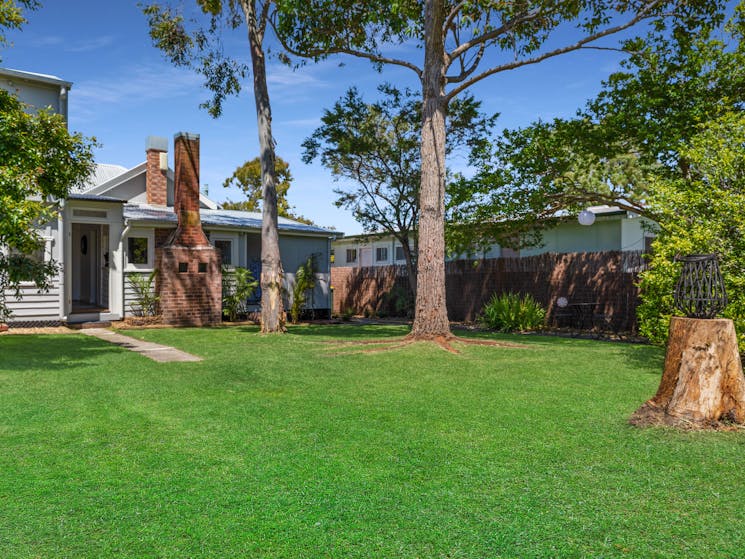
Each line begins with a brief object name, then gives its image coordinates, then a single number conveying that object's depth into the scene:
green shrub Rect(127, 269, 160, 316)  15.80
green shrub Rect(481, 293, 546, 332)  15.87
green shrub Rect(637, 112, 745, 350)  7.47
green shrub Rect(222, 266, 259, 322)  17.33
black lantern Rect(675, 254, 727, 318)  5.40
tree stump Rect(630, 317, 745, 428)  5.04
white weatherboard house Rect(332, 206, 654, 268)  18.69
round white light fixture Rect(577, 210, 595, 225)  14.30
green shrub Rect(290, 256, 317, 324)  18.34
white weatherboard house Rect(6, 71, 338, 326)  14.34
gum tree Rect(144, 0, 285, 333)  14.12
